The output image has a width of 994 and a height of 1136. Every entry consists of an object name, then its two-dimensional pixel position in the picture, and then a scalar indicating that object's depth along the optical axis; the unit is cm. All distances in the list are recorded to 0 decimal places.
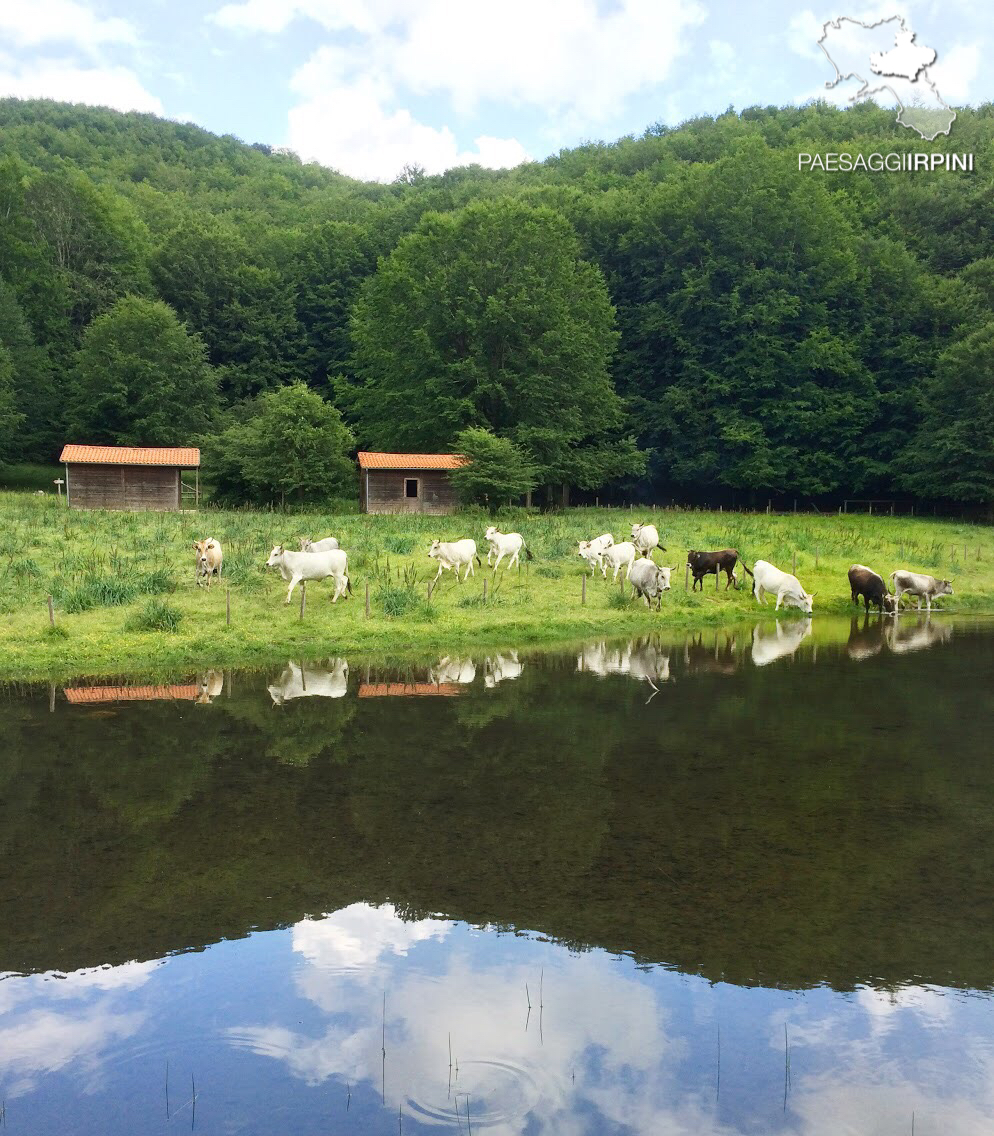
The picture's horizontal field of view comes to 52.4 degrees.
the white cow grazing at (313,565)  2456
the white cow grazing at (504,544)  2936
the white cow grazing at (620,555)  2947
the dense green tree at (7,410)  5997
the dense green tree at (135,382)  6312
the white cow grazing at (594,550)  2986
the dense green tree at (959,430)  5275
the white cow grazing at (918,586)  3034
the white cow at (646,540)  3306
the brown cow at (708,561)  2980
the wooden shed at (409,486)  5072
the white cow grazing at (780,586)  2881
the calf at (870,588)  2944
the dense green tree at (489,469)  4550
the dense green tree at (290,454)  4825
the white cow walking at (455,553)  2770
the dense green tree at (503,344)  5481
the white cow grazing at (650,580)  2675
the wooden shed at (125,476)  4869
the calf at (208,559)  2494
